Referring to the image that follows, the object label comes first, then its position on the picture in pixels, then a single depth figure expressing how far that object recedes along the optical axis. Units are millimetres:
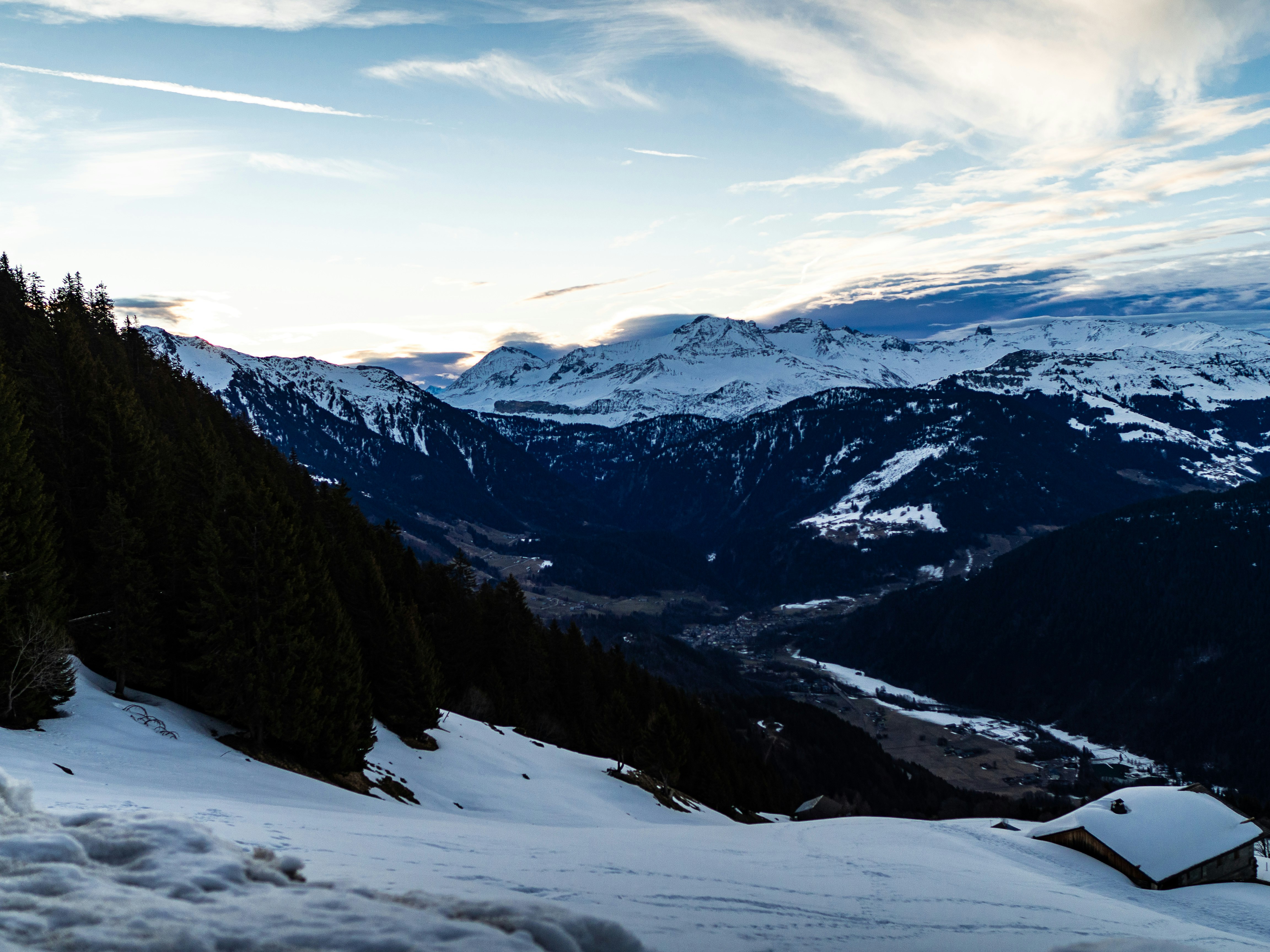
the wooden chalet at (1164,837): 51656
